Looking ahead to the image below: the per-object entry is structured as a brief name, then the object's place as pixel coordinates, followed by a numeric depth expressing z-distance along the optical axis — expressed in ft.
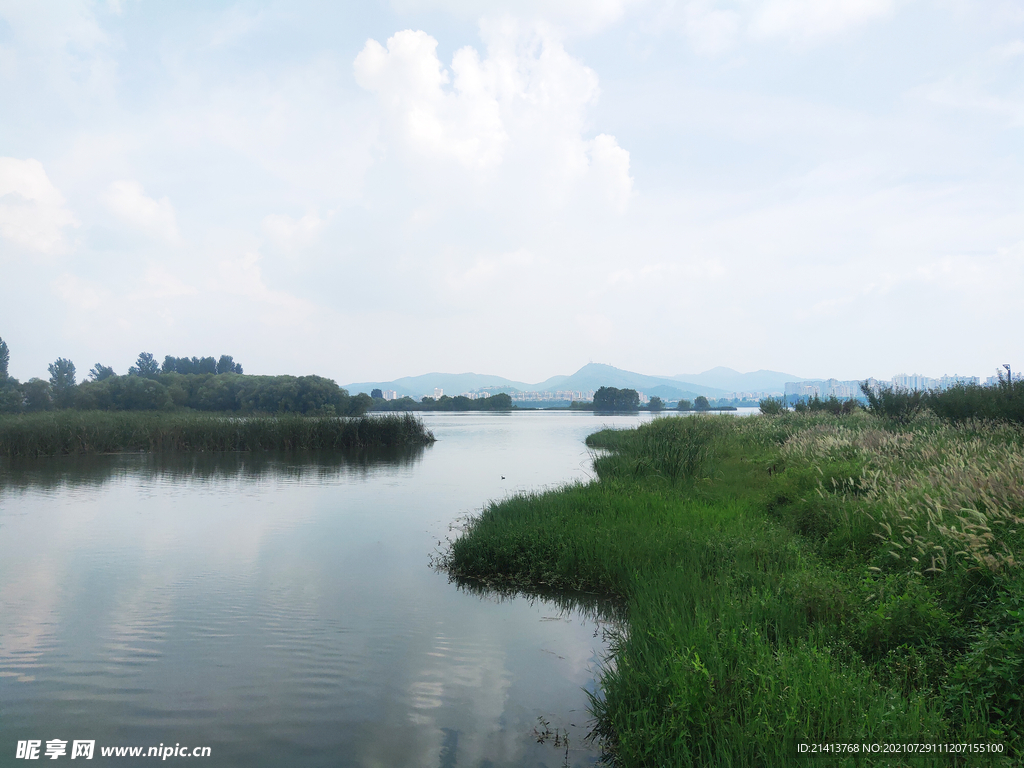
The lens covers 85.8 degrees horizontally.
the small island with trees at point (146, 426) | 82.88
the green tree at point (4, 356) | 242.17
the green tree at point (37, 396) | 180.75
